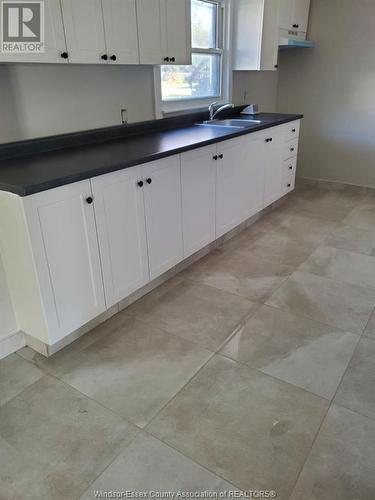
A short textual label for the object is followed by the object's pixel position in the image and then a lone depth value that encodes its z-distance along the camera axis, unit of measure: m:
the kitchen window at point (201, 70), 3.22
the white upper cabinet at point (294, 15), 3.72
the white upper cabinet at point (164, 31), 2.36
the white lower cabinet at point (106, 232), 1.70
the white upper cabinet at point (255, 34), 3.48
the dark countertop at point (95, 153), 1.67
